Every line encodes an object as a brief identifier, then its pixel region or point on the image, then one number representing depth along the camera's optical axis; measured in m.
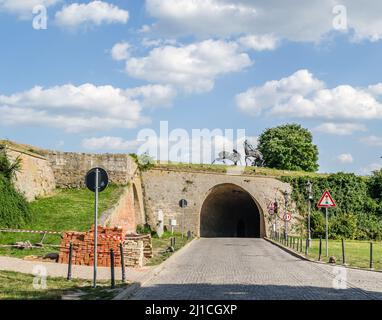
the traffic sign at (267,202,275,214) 47.94
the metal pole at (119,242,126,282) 14.39
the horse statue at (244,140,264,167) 79.19
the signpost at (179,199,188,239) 38.34
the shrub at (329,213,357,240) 50.97
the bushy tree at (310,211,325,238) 50.91
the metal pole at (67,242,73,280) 14.70
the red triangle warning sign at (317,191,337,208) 24.01
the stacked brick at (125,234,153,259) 22.06
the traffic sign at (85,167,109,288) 13.79
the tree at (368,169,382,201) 55.38
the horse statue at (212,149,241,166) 64.00
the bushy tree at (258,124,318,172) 77.50
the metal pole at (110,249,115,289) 13.05
